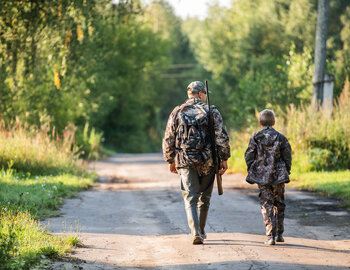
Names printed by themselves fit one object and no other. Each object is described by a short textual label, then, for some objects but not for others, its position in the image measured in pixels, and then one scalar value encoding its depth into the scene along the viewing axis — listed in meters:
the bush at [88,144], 53.80
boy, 15.16
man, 14.84
